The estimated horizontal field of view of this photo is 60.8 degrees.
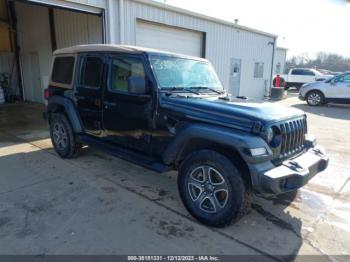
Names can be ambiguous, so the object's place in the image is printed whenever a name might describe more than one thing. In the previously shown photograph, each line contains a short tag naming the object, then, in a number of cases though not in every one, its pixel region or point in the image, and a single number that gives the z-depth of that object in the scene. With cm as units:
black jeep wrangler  300
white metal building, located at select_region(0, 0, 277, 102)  823
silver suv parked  1280
